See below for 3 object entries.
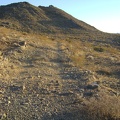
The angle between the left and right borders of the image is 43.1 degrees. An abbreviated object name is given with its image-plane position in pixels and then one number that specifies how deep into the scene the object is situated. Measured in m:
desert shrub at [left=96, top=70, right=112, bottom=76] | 6.76
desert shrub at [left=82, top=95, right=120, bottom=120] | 3.49
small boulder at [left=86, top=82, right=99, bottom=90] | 4.89
